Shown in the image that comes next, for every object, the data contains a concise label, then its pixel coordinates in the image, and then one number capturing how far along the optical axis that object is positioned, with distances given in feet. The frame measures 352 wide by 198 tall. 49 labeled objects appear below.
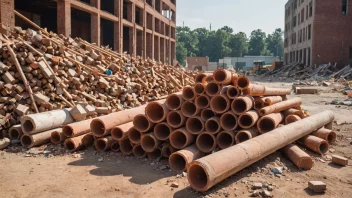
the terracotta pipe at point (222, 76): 19.21
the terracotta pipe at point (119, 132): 20.85
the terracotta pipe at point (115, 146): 21.80
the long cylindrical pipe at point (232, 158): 14.01
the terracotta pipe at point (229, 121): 19.01
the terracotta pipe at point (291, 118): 22.95
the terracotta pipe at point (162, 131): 19.77
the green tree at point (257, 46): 294.05
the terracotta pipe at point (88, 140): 22.53
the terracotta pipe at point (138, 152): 20.62
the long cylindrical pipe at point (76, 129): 22.07
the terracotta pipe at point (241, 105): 18.93
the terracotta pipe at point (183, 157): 17.65
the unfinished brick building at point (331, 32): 113.29
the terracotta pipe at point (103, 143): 21.49
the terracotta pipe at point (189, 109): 19.53
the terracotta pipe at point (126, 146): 21.10
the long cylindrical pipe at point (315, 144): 20.83
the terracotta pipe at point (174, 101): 19.97
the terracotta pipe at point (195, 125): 19.31
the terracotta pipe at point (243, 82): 19.83
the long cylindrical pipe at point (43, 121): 22.25
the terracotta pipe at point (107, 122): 21.47
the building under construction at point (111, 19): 47.83
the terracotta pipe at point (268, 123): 20.27
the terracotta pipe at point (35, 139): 22.29
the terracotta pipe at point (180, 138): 19.14
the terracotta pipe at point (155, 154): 20.31
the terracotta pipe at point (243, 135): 18.61
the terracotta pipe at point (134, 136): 20.48
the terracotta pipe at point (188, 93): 19.85
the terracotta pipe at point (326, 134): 22.52
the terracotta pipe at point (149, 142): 19.76
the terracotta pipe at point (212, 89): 19.34
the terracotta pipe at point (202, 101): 19.40
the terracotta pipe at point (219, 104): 19.02
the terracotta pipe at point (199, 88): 19.53
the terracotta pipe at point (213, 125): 18.98
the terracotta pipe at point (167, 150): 19.81
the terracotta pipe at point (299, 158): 18.19
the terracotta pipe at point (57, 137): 22.98
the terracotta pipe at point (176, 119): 19.53
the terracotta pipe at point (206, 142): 19.01
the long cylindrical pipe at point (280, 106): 20.36
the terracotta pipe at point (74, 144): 21.82
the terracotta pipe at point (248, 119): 19.03
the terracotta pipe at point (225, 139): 18.87
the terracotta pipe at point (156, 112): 19.85
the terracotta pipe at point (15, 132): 23.41
